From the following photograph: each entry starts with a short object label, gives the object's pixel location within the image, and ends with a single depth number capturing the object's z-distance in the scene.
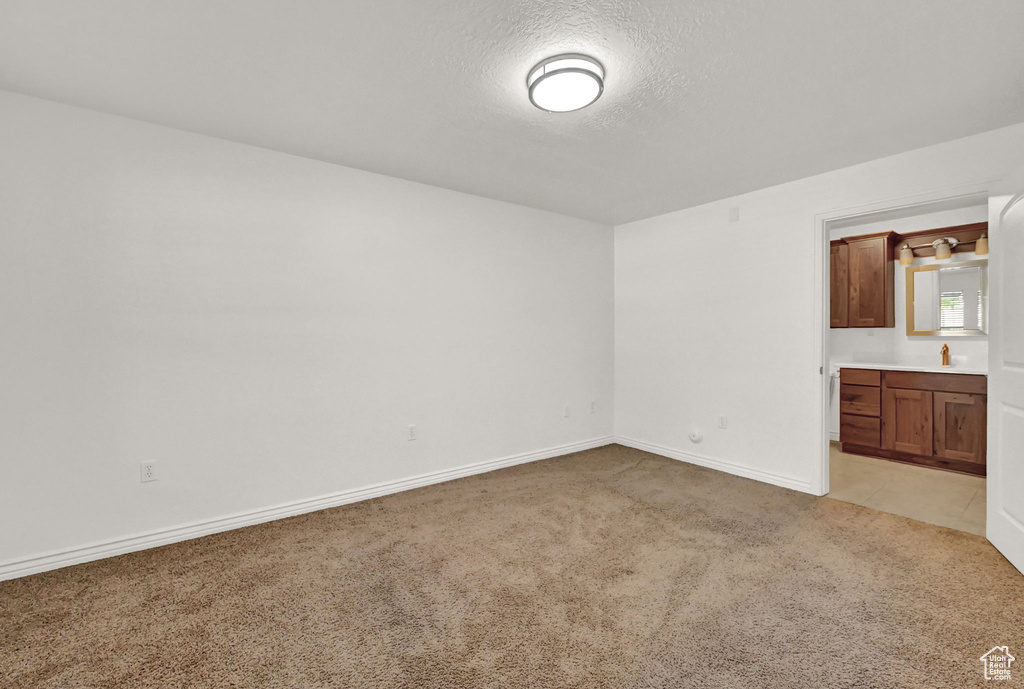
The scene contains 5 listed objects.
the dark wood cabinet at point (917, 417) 3.92
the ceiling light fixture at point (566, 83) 1.99
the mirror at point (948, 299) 4.30
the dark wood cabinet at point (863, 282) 4.65
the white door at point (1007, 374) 2.31
